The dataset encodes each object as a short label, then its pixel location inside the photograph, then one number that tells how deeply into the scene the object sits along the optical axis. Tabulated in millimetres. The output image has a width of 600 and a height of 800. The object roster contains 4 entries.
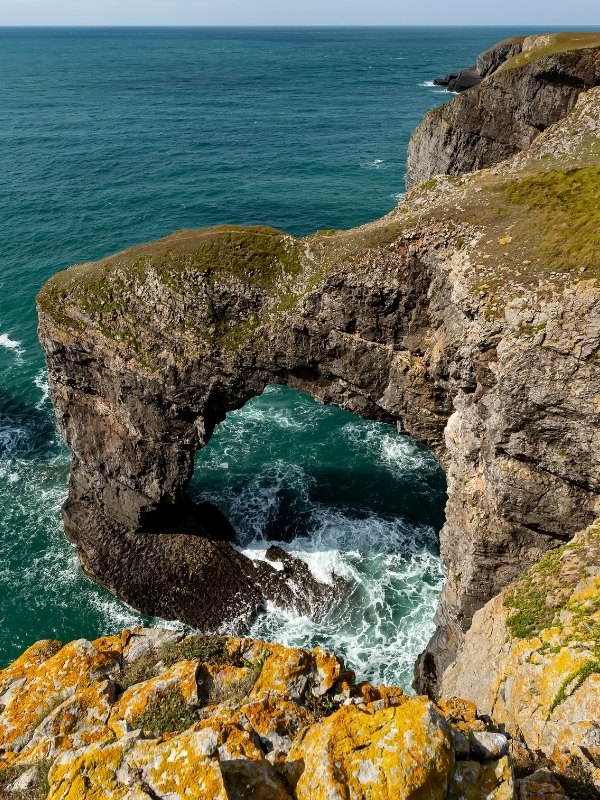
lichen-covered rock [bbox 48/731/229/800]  9336
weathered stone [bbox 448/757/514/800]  9516
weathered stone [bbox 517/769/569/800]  10226
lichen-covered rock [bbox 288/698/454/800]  9234
